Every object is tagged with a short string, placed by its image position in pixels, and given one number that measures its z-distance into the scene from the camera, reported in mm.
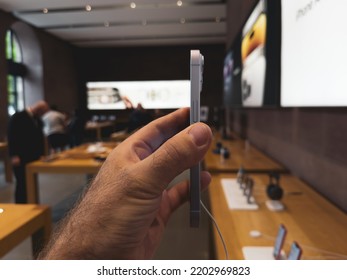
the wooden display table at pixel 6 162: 3427
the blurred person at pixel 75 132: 3199
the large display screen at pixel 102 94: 7809
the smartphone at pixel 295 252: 587
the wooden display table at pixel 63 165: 2033
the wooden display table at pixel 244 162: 1613
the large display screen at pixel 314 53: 679
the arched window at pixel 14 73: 4386
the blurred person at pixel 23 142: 2152
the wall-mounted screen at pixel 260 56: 1205
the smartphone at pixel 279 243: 677
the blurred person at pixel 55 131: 2807
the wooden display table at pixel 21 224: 579
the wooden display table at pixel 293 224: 714
